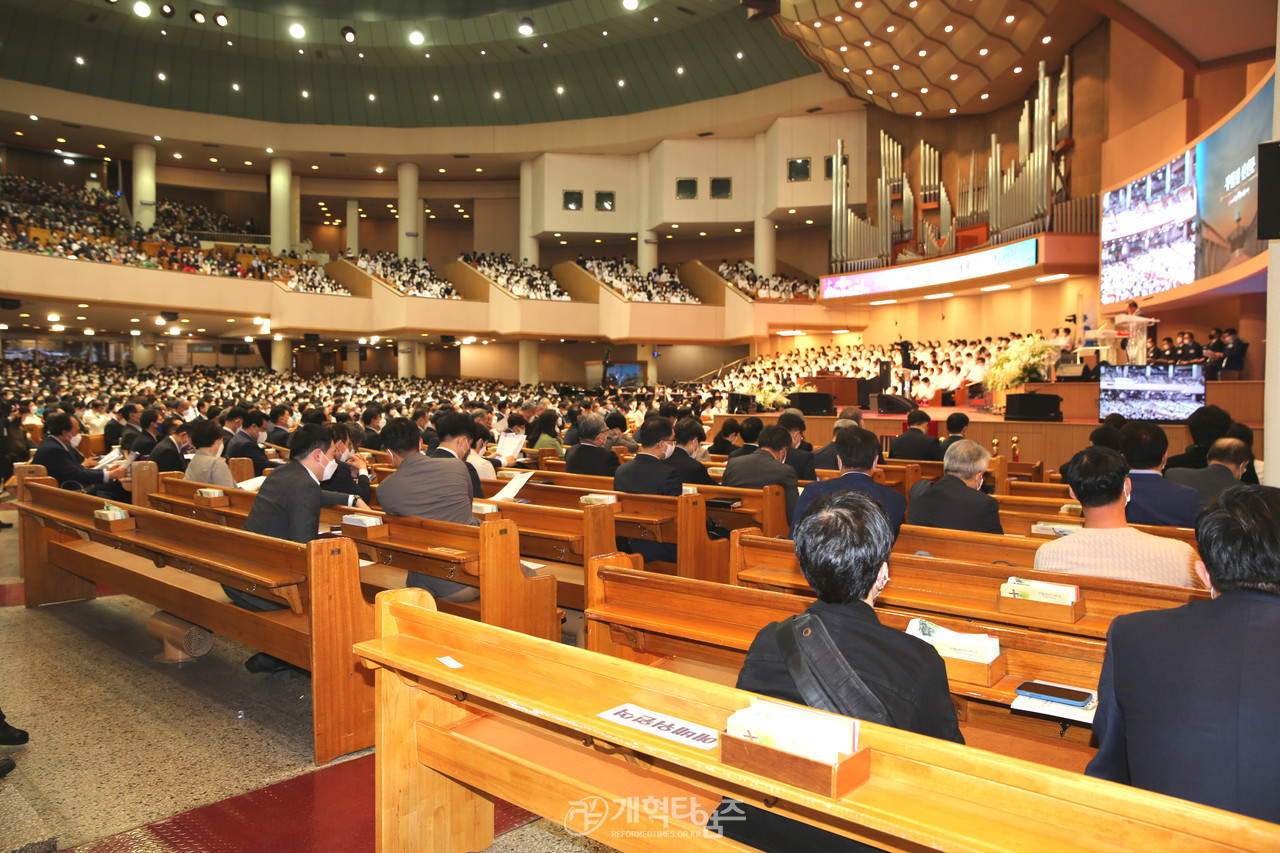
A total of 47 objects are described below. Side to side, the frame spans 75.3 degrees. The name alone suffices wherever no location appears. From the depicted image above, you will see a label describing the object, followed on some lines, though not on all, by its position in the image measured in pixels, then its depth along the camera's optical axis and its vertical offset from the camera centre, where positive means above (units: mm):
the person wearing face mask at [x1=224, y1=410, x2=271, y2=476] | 7055 -398
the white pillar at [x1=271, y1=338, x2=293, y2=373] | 25141 +1302
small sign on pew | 1565 -652
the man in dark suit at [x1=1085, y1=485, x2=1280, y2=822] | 1389 -506
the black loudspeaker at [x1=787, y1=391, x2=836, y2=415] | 12727 -90
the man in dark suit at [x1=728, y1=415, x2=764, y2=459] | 6457 -257
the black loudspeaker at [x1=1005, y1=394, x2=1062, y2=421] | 9625 -134
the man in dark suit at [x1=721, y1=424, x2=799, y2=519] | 5098 -446
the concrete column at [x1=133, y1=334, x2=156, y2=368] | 24188 +1330
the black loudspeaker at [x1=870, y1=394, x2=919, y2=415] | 12133 -119
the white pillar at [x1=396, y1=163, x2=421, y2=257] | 26547 +6048
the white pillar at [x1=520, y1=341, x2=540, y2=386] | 26188 +1142
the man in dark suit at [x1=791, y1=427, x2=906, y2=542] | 3514 -306
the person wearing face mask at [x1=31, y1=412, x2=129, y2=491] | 6148 -498
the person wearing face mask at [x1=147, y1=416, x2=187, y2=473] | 6469 -446
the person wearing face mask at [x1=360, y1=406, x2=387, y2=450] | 9511 -362
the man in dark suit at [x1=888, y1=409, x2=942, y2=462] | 7403 -421
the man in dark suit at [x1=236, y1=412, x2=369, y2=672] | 3889 -477
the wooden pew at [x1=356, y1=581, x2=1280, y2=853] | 1253 -669
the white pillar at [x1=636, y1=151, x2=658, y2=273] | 25344 +5227
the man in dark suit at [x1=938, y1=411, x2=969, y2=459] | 6801 -221
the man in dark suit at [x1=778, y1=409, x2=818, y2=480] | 6281 -442
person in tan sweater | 2659 -487
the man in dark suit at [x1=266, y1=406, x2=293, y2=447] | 9914 -365
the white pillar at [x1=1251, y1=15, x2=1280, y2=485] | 3867 +72
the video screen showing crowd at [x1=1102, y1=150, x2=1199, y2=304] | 10539 +2311
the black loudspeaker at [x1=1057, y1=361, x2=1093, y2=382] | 10570 +302
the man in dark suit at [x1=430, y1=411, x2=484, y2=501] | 4840 -209
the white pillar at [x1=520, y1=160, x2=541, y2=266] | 26391 +5877
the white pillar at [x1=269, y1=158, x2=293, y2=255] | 25828 +6166
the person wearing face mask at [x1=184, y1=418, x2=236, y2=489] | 5543 -415
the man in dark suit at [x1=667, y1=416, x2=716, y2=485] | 5391 -383
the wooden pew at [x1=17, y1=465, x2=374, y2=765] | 3166 -908
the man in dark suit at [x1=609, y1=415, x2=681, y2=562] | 5117 -489
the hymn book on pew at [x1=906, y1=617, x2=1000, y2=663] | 2072 -624
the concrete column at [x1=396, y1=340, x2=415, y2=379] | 26109 +1212
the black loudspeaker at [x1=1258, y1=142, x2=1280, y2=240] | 3543 +882
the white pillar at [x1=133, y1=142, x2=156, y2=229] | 24141 +6446
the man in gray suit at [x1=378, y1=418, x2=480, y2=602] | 4117 -479
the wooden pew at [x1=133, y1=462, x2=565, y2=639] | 3625 -777
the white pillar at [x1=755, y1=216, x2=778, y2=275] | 23500 +4309
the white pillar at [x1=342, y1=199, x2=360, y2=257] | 28828 +6115
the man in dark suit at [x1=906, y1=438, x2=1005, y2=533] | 3908 -487
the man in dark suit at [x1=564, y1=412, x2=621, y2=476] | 6520 -450
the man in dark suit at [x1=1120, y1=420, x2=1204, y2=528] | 3822 -431
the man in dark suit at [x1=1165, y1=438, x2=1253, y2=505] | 4168 -373
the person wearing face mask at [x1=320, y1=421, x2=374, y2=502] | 5375 -500
